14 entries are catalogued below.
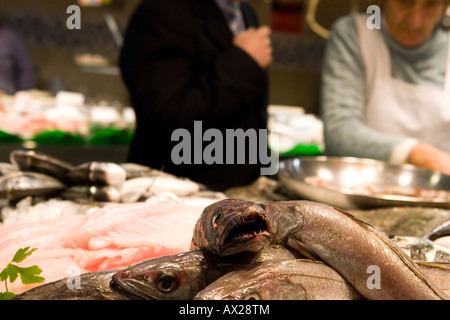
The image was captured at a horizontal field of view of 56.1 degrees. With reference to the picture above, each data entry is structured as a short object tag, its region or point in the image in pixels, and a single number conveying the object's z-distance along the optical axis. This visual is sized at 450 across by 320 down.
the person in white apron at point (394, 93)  2.59
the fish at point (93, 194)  1.56
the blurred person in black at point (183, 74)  2.20
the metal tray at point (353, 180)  1.68
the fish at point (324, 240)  0.77
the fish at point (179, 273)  0.75
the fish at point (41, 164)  1.63
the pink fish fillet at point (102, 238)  1.07
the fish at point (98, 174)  1.59
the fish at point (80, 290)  0.78
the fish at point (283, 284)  0.72
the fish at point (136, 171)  1.71
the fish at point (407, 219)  1.48
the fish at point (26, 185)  1.49
